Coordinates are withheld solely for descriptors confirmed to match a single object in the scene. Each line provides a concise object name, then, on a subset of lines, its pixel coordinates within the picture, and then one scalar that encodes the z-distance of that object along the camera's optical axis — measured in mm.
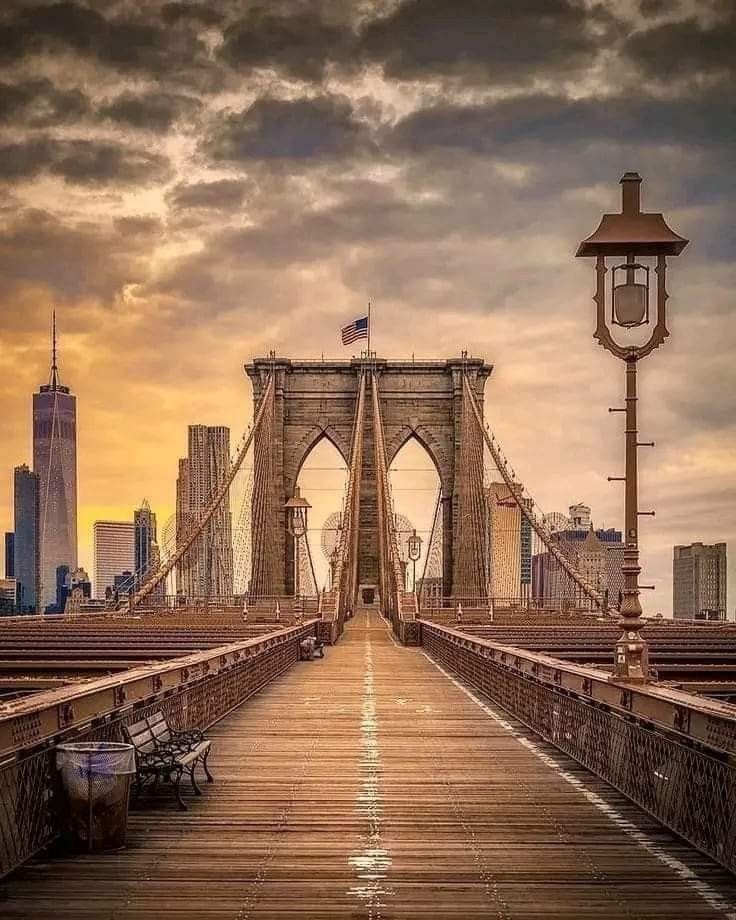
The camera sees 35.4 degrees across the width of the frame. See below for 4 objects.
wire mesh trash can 8055
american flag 85562
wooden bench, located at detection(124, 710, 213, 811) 9758
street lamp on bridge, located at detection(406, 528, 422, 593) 66562
